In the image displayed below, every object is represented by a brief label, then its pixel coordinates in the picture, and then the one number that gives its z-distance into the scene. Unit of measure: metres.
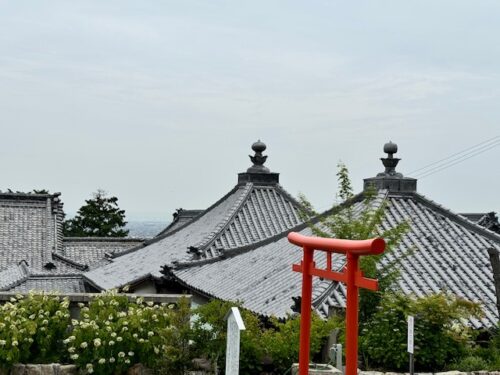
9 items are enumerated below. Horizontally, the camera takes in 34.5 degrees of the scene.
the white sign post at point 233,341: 7.89
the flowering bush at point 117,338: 10.48
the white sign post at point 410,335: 9.13
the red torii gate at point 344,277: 7.23
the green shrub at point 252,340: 10.65
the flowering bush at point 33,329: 10.43
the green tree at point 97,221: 62.31
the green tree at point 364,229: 12.03
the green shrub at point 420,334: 10.99
